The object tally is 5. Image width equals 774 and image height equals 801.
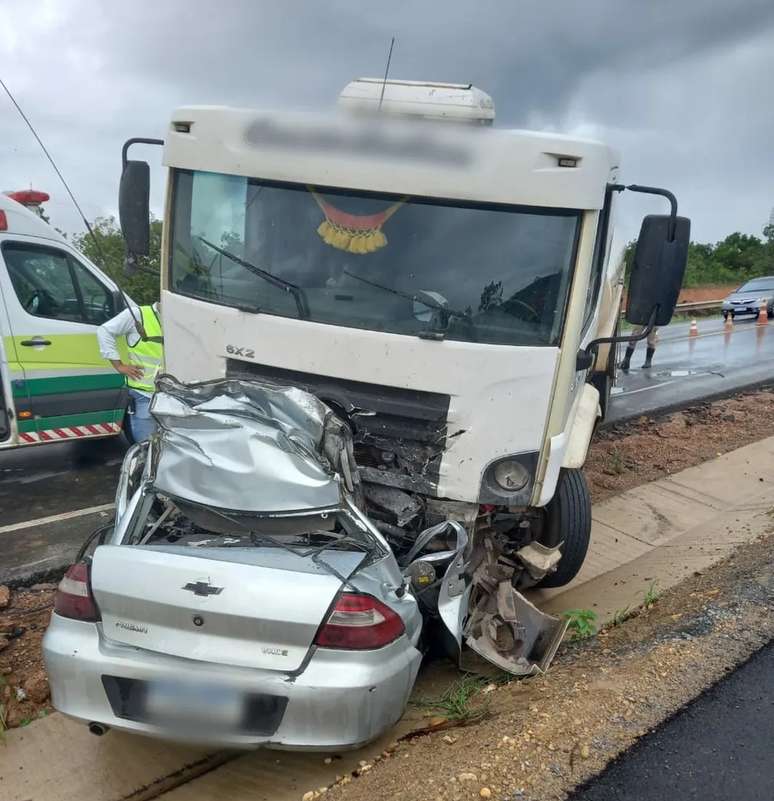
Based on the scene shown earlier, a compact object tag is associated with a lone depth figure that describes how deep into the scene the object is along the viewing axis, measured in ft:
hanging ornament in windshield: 12.35
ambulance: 19.58
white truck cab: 11.82
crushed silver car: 8.46
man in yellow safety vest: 19.25
